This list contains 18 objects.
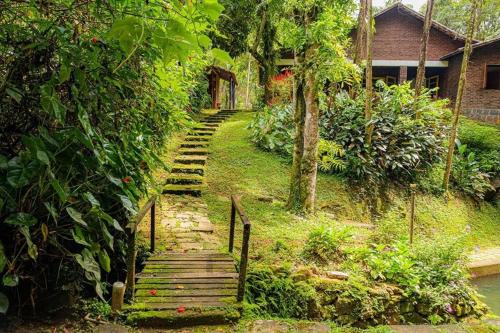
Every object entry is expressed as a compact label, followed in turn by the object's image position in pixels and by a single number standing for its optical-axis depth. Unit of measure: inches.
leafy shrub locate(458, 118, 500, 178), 453.7
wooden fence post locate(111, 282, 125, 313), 119.4
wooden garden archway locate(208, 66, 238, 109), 715.4
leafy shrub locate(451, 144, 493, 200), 416.5
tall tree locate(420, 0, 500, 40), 1036.6
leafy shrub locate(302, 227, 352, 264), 188.7
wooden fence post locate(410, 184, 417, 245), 237.9
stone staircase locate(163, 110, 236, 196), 291.9
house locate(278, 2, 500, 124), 658.2
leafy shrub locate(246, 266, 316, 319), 149.8
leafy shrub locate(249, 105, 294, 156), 399.2
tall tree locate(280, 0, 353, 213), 230.1
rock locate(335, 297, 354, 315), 160.2
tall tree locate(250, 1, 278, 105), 607.4
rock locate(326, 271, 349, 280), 171.2
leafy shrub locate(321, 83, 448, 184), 373.1
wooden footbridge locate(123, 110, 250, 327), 125.3
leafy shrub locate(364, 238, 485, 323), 173.3
